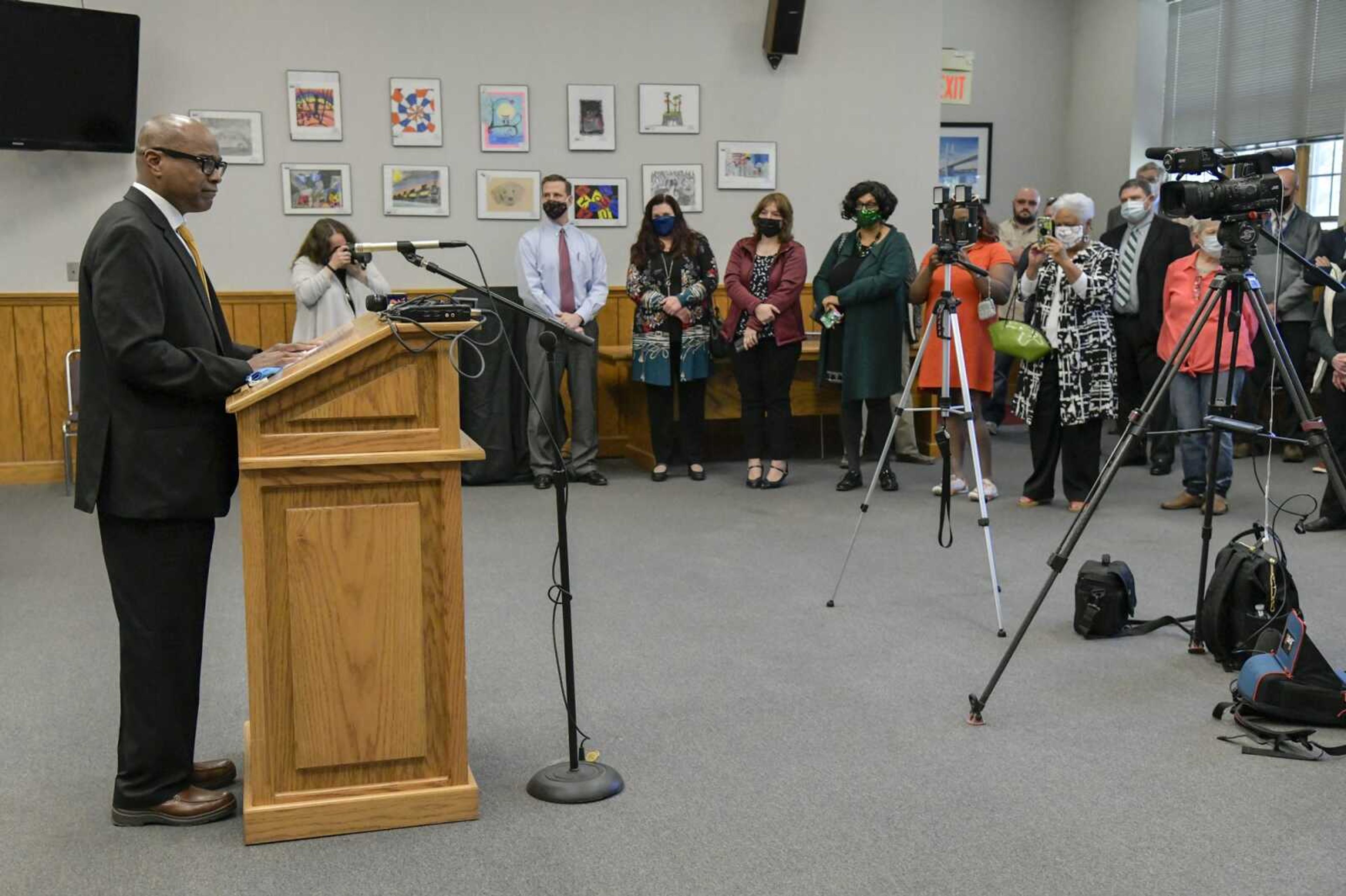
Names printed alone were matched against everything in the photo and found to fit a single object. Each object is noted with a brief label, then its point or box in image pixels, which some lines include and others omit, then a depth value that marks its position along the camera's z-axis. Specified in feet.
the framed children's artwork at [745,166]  25.12
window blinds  28.40
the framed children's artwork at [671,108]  24.63
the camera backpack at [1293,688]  10.25
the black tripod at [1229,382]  10.06
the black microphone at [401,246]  8.31
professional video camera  10.28
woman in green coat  20.77
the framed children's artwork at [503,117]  23.88
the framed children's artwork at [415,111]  23.52
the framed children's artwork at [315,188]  23.20
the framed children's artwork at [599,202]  24.47
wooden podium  8.09
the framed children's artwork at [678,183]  24.79
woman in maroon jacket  21.47
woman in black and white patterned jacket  18.71
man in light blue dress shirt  21.88
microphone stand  8.49
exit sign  32.68
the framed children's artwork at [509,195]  24.03
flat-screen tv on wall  20.43
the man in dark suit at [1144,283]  22.47
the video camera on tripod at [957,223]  14.35
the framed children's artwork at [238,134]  22.84
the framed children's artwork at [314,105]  23.11
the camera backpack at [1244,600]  11.64
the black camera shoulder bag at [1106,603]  12.84
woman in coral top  18.62
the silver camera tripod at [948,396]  13.10
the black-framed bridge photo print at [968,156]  35.40
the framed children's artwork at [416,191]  23.63
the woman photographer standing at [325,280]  20.24
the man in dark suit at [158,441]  7.92
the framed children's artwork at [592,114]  24.30
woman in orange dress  19.31
